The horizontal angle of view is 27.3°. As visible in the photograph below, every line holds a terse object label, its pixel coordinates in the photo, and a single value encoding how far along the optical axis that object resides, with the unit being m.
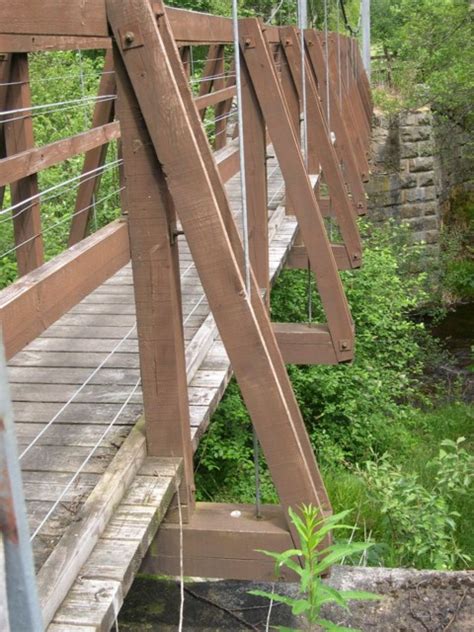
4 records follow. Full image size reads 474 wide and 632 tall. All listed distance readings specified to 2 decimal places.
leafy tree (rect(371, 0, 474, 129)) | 14.41
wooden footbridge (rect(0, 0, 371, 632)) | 1.87
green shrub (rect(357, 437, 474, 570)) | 4.04
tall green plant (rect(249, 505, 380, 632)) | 1.68
